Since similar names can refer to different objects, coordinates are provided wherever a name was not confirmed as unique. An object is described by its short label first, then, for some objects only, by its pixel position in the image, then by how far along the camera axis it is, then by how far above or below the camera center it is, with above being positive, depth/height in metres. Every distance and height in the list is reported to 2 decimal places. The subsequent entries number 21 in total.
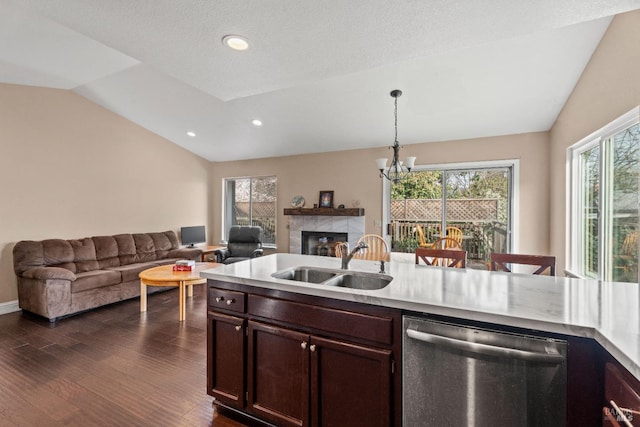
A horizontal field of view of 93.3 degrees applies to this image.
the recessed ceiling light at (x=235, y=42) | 2.01 +1.17
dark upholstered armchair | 6.09 -0.57
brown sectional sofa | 3.64 -0.81
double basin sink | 1.99 -0.44
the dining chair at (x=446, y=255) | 2.67 -0.37
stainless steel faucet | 2.17 -0.32
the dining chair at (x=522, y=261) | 2.19 -0.34
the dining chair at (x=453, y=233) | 4.96 -0.29
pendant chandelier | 3.64 +0.68
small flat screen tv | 6.28 -0.45
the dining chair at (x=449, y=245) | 4.52 -0.45
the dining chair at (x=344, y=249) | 2.31 -0.27
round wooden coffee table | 3.74 -0.82
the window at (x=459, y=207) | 4.87 +0.14
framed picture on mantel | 5.96 +0.31
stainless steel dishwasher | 1.16 -0.67
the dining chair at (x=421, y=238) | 5.29 -0.40
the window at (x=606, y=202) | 2.54 +0.14
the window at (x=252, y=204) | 6.80 +0.24
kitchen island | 1.11 -0.40
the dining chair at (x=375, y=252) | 3.82 -0.51
